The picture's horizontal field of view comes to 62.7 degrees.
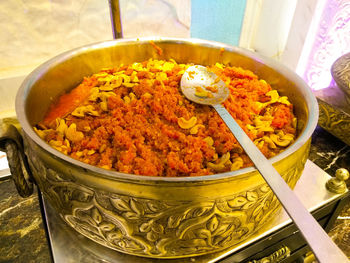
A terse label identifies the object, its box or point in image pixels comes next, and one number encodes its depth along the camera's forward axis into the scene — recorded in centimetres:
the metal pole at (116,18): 80
